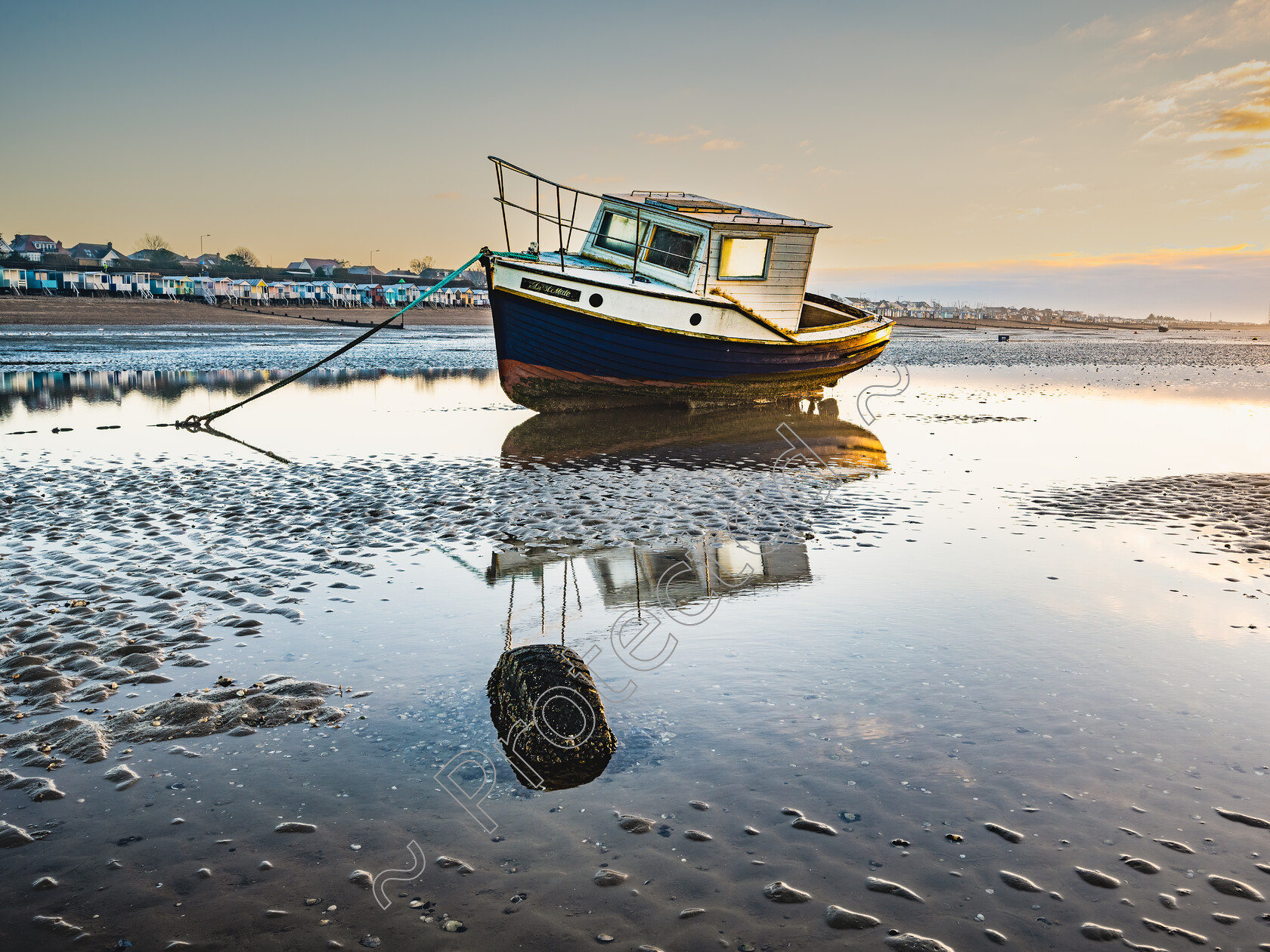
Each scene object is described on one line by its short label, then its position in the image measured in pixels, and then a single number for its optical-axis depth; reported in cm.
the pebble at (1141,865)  338
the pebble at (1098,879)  329
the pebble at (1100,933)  299
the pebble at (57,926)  295
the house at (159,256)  14238
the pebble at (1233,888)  322
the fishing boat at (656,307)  1689
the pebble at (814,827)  361
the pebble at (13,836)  344
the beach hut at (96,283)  10181
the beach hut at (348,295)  13148
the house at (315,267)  15175
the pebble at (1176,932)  299
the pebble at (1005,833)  358
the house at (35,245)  14512
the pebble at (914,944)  294
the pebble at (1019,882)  325
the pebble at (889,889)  320
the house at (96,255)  12669
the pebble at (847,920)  304
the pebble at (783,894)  318
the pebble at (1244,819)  371
